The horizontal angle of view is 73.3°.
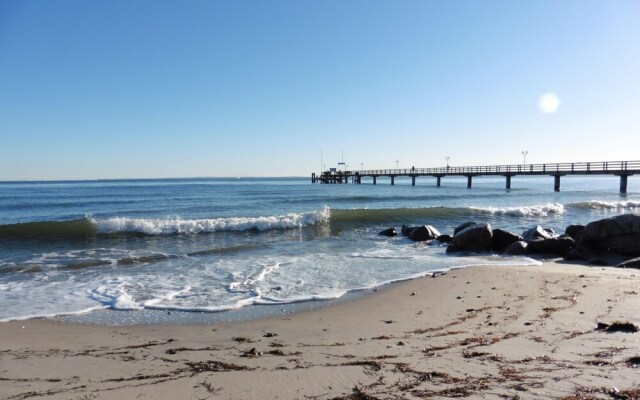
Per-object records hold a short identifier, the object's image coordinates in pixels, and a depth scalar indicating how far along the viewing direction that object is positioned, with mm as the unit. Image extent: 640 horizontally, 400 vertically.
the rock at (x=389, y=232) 16952
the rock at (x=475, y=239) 12930
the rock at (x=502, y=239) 13086
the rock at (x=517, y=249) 12279
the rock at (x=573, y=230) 14195
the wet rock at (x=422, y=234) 15508
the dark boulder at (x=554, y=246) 12172
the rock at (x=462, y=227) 15156
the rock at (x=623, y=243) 11305
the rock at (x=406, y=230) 16672
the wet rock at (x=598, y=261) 10520
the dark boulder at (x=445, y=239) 14969
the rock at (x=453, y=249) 13023
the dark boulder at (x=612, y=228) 11508
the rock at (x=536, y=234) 12961
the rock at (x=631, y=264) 9844
